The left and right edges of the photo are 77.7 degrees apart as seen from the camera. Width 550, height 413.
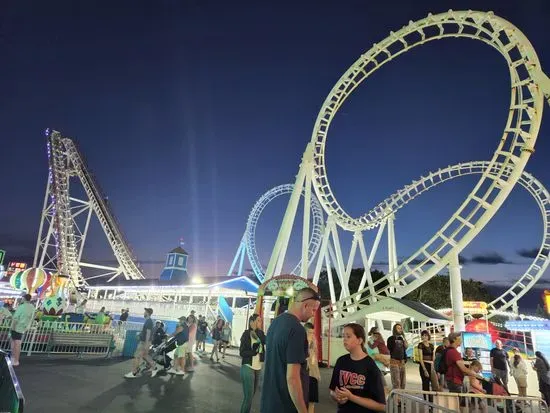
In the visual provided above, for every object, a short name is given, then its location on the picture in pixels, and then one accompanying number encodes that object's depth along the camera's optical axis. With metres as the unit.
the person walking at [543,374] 7.95
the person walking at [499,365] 8.43
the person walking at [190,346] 10.40
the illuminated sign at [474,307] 22.81
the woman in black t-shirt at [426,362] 7.38
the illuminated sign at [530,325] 13.52
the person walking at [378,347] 7.78
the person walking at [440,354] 6.75
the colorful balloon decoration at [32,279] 20.41
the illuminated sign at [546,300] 17.55
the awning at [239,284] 20.78
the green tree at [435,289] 46.03
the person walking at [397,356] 7.71
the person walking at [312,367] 3.20
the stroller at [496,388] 7.08
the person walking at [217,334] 12.84
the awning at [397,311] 11.23
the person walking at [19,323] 8.59
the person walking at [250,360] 4.82
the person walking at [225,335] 13.66
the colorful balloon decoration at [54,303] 19.18
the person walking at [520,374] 8.77
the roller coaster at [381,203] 11.62
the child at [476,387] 5.44
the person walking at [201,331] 15.28
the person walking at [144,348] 8.60
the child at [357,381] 2.72
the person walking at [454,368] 6.11
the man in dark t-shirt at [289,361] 2.41
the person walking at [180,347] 9.34
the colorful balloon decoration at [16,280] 21.11
